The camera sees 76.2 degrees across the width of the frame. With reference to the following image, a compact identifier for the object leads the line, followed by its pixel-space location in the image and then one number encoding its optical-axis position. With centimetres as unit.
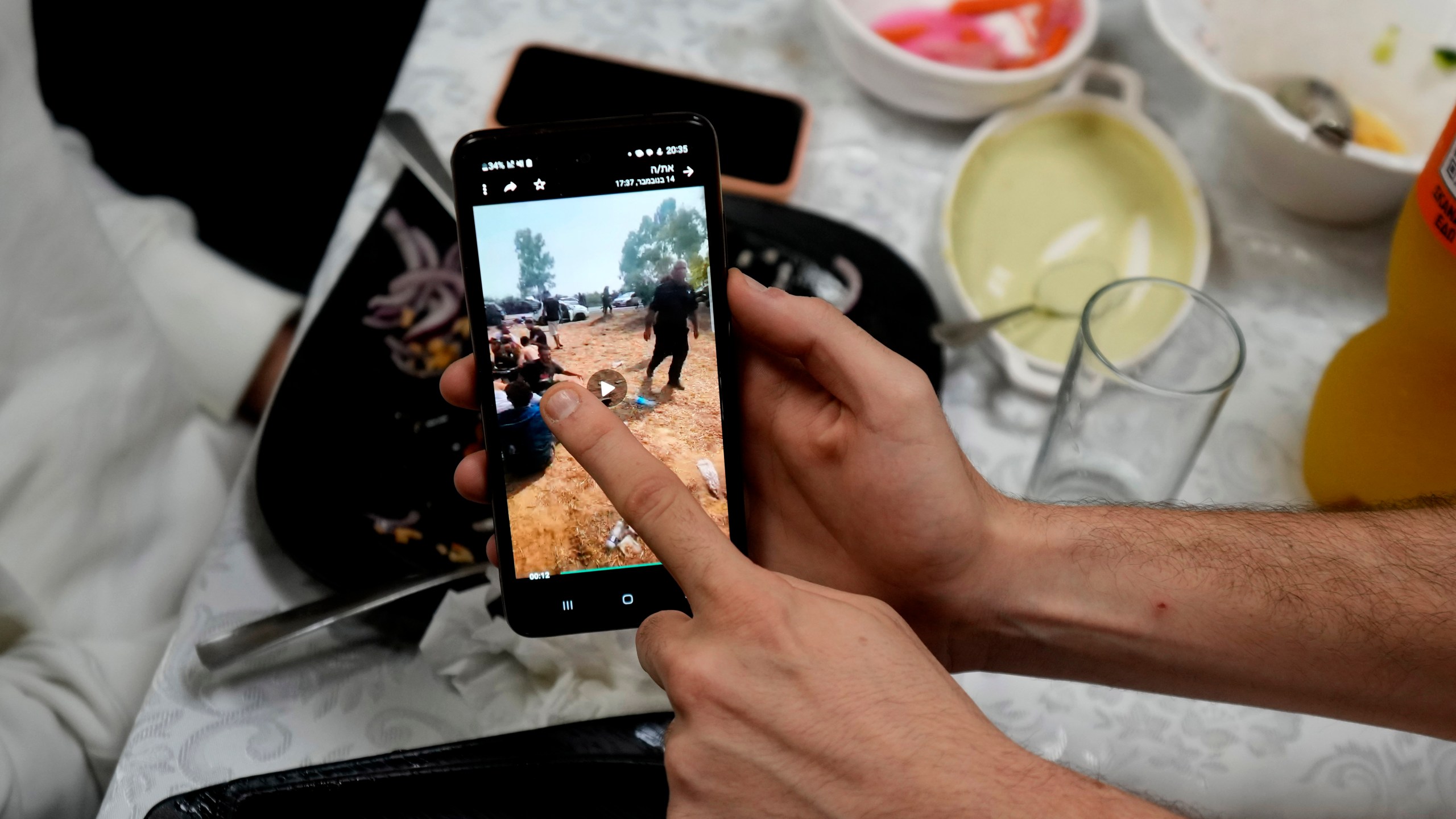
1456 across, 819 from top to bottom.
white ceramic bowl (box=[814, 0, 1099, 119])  74
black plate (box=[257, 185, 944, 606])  58
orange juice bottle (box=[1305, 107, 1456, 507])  51
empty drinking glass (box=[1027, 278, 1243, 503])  59
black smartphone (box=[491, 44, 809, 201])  76
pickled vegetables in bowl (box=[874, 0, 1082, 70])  79
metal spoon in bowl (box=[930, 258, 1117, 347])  70
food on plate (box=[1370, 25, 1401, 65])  74
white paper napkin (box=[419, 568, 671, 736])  55
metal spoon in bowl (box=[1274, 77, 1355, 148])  74
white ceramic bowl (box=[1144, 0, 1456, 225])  67
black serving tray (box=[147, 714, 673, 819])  47
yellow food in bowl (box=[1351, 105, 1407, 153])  73
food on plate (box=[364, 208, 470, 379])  67
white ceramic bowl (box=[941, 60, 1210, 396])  68
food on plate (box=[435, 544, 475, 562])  59
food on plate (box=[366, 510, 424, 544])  59
